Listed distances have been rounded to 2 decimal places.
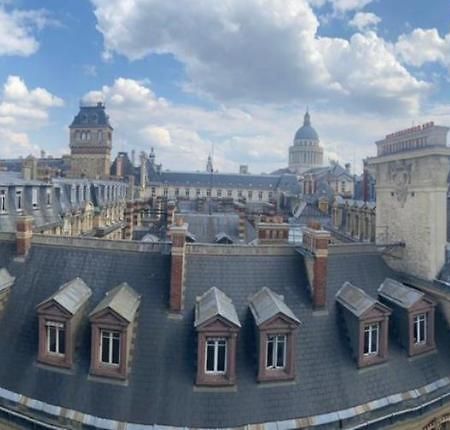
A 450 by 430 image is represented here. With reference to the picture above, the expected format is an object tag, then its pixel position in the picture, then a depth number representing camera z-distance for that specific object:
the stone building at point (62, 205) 36.81
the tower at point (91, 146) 104.50
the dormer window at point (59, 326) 14.20
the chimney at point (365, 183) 40.86
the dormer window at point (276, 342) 13.77
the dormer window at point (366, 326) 14.80
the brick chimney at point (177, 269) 14.71
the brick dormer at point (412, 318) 15.89
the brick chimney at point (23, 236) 17.33
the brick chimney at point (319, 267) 15.59
